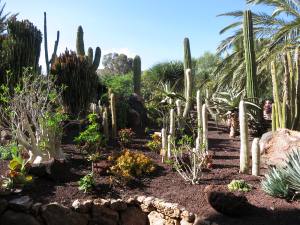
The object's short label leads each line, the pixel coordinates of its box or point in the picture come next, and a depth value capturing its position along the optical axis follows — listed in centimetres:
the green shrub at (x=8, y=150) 443
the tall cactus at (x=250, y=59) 733
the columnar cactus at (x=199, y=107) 565
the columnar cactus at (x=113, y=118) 636
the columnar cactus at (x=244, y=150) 472
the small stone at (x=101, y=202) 389
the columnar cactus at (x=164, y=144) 525
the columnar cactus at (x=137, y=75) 1088
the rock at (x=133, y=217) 399
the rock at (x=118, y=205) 395
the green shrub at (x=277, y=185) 388
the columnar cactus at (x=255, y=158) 452
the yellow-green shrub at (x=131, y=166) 444
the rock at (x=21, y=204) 370
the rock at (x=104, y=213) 387
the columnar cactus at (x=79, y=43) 1059
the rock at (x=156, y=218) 391
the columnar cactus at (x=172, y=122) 552
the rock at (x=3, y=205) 369
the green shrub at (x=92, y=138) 472
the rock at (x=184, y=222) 367
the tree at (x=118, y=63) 2680
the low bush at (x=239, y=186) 414
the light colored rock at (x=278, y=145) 504
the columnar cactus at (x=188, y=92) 647
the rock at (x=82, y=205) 380
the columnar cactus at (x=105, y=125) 610
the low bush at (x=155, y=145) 563
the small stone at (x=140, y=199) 407
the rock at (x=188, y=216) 366
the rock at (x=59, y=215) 368
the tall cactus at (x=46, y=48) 884
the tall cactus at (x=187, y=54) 860
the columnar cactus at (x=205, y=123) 522
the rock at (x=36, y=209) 370
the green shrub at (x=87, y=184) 409
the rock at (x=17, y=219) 362
